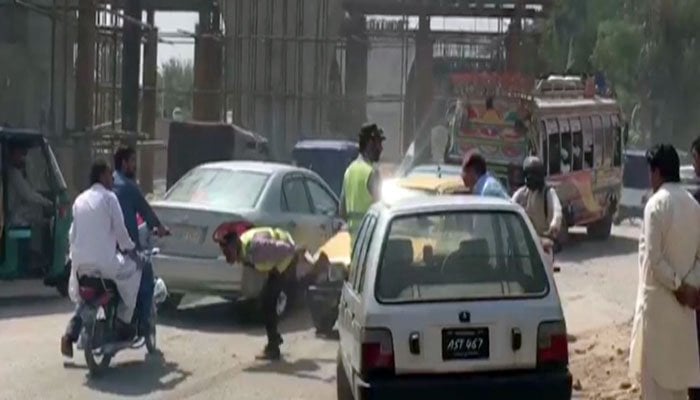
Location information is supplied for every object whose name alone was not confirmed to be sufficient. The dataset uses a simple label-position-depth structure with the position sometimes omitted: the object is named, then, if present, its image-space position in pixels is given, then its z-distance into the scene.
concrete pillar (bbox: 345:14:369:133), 41.56
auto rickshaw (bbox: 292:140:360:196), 30.70
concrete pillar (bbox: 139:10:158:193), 32.59
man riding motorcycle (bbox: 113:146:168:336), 11.93
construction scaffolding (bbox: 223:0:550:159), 38.97
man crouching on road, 12.24
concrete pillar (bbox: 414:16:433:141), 41.34
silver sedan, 14.19
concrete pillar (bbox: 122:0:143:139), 28.25
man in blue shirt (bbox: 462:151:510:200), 11.29
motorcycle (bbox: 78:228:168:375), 11.26
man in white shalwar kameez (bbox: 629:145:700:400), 7.68
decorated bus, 24.20
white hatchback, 8.24
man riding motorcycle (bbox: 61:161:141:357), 11.27
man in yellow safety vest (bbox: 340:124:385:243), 12.99
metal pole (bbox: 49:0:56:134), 30.48
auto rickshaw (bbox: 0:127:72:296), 16.30
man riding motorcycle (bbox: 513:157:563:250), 12.33
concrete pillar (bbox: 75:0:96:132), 28.48
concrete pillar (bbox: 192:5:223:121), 37.28
